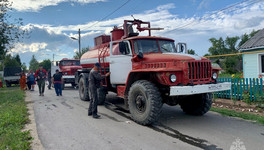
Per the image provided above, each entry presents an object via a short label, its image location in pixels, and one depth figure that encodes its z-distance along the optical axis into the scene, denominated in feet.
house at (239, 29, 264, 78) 40.73
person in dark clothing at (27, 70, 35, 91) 54.58
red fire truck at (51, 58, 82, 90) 56.24
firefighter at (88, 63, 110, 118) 22.52
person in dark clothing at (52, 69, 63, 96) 41.02
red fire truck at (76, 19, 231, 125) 17.74
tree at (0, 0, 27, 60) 67.08
